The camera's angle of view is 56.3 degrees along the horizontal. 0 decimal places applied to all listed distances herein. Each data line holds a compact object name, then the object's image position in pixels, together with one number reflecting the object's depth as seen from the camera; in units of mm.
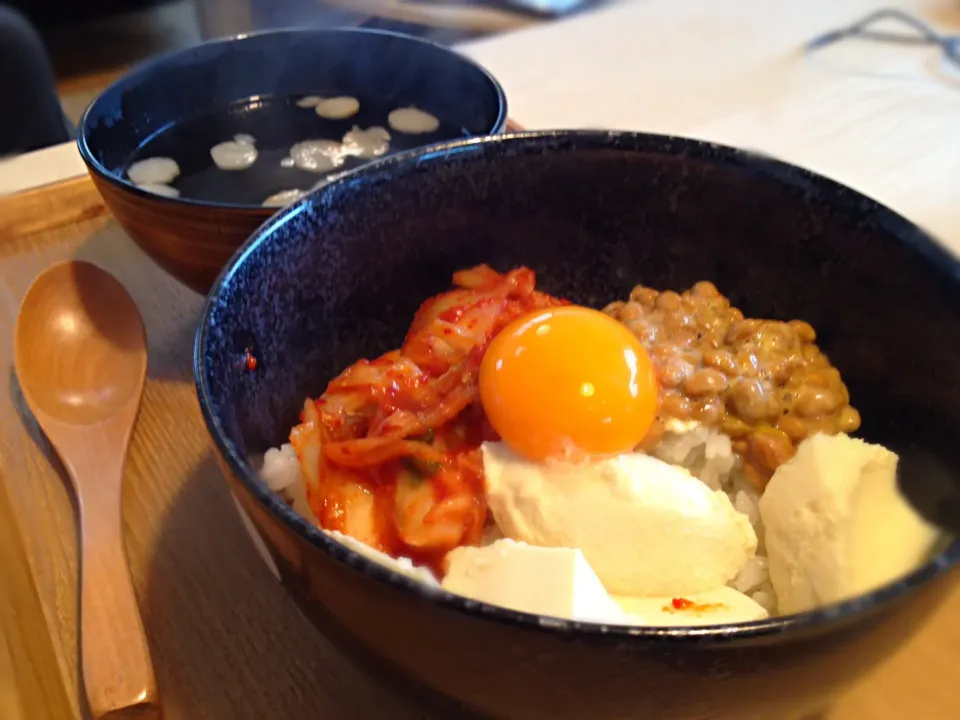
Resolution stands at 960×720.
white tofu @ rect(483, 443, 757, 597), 177
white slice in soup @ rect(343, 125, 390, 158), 314
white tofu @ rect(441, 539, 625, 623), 146
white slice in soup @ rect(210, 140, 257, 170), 306
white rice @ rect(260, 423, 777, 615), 187
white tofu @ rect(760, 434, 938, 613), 168
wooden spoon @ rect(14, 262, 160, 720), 170
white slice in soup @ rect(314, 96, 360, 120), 329
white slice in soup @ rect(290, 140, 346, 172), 309
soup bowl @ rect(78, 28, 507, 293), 248
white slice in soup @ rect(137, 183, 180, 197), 284
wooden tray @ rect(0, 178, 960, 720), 176
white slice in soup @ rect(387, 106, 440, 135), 320
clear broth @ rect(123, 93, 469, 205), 295
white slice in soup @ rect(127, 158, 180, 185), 291
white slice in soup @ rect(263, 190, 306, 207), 276
